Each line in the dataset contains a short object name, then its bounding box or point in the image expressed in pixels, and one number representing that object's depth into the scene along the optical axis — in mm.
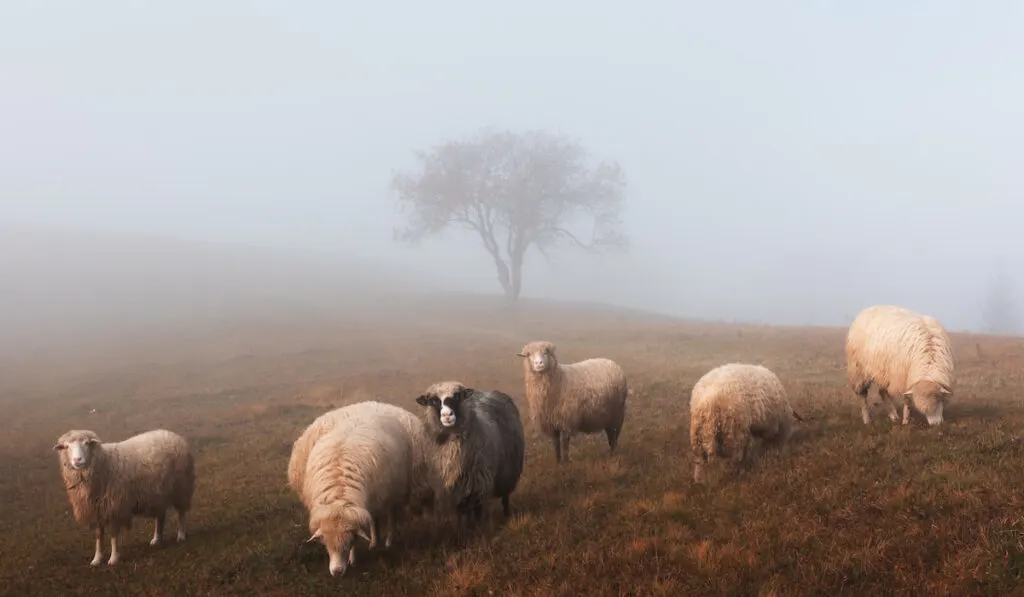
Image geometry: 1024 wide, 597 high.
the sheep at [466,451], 8148
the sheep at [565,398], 11992
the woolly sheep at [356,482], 6891
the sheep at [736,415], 9203
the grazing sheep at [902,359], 9836
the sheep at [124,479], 8852
